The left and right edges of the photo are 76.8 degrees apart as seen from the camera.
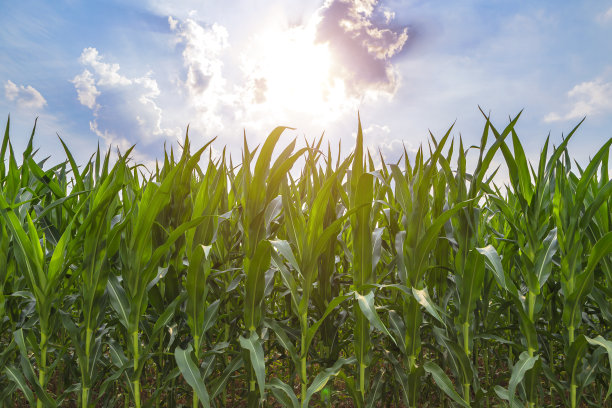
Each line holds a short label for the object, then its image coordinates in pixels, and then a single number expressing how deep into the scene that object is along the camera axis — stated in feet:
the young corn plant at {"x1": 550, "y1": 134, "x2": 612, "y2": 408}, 5.62
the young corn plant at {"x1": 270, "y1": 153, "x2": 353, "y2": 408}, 5.45
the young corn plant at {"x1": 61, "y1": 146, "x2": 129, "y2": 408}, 5.54
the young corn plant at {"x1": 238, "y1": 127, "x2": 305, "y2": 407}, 5.50
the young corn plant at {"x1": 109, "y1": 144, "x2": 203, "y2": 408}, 5.34
